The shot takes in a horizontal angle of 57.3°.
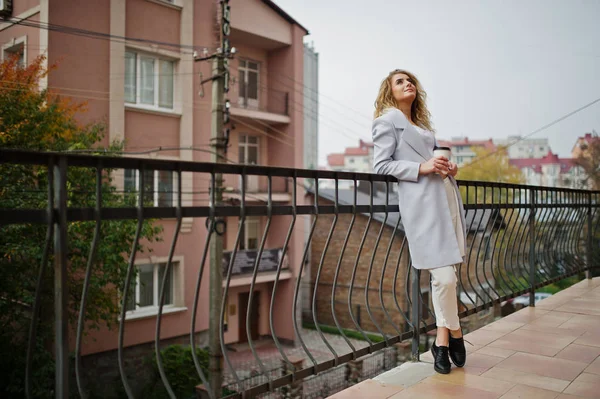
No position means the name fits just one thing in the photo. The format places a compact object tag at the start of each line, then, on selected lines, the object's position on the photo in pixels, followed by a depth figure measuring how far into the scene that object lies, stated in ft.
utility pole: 37.81
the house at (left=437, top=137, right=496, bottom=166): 202.80
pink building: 39.75
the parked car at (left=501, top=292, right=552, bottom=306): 65.18
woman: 8.45
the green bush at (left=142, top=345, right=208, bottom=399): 42.19
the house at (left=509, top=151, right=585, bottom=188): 170.09
